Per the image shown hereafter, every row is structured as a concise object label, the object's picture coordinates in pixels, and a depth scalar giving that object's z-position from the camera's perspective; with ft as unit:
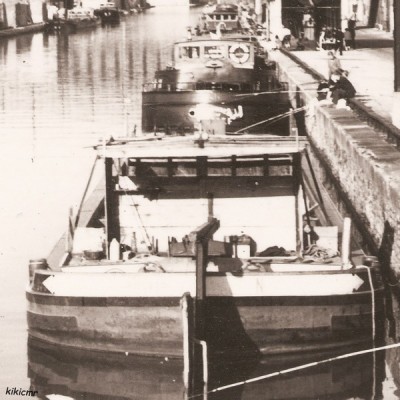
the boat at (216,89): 91.61
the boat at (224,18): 207.21
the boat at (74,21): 374.02
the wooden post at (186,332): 45.95
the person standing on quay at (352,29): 176.24
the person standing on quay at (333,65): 103.95
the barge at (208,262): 47.93
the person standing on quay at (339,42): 168.27
